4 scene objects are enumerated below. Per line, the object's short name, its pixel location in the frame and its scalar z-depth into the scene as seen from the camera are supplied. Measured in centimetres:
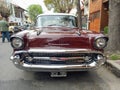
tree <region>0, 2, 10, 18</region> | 1348
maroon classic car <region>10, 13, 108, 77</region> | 182
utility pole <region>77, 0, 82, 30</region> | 671
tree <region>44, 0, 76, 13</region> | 1403
